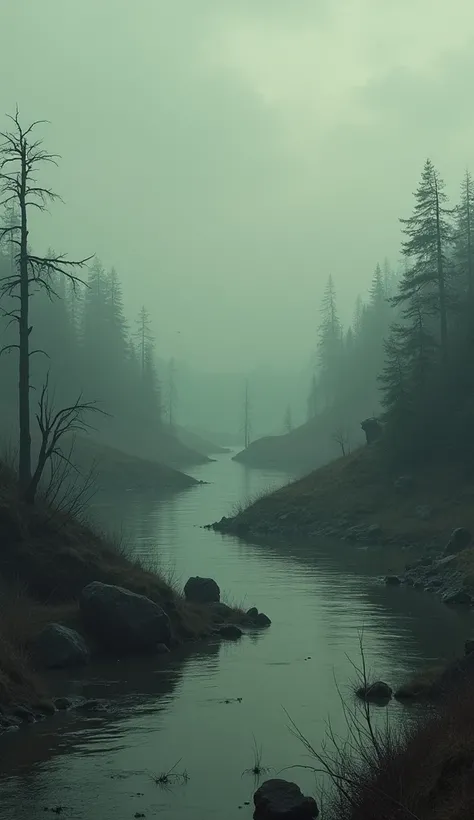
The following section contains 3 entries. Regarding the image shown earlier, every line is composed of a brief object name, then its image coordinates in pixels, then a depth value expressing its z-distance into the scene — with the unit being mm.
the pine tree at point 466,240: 79438
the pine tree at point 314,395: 194625
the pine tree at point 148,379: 170125
